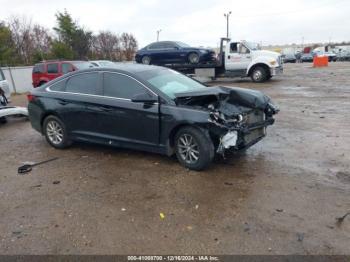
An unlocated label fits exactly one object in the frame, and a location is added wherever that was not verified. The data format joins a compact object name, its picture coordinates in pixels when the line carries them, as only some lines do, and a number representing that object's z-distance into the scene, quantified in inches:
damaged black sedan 198.7
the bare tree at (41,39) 1362.0
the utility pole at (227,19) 2421.8
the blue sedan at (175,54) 759.7
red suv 690.8
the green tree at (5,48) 1121.4
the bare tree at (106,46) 1523.1
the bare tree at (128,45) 1594.5
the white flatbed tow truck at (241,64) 721.6
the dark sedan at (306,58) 1771.7
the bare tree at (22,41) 1298.0
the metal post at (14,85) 894.6
